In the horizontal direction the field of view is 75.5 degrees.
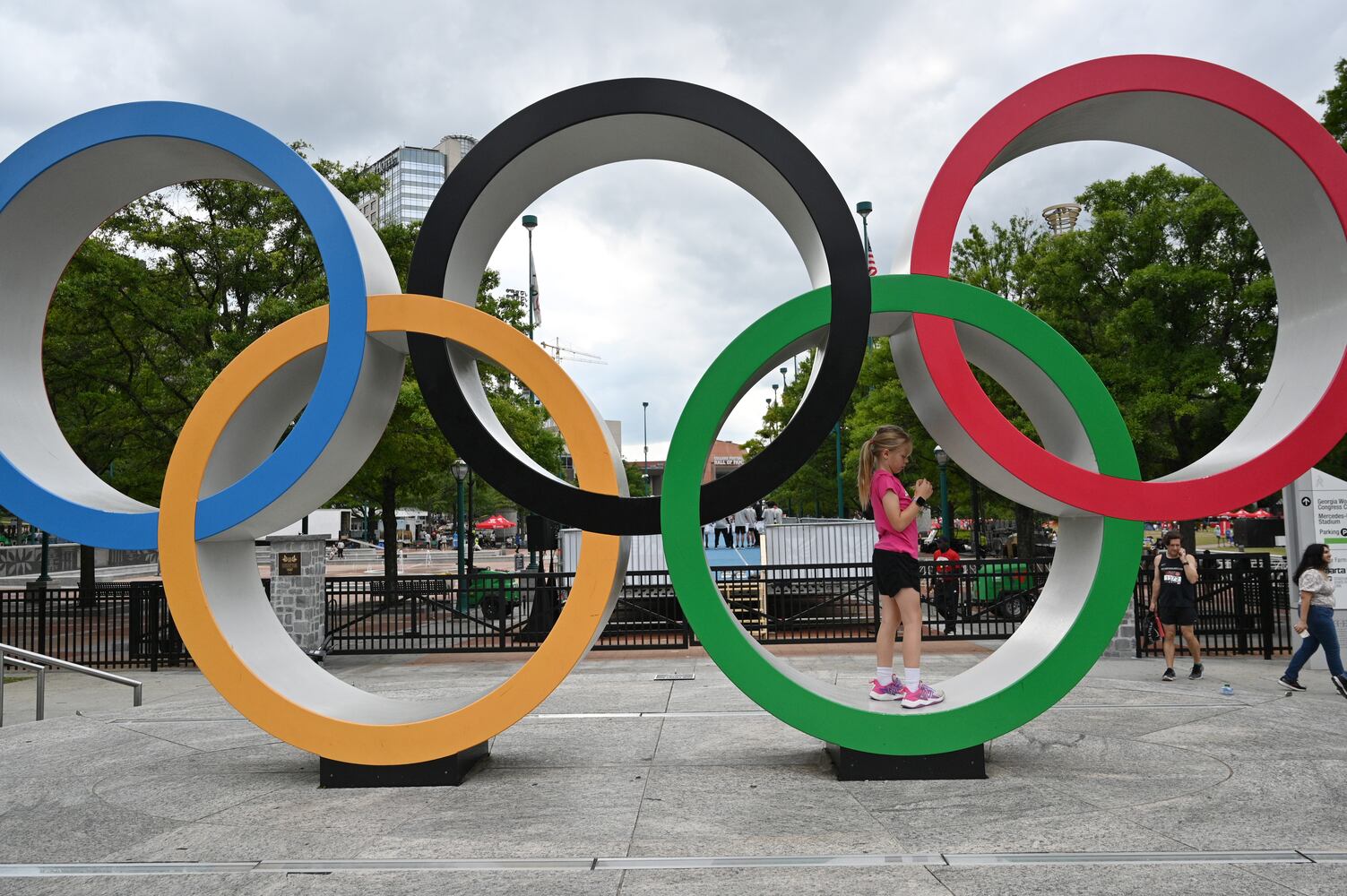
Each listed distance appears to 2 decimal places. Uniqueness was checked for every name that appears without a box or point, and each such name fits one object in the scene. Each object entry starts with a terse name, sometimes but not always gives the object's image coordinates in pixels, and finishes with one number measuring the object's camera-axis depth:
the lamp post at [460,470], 19.56
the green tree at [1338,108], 16.55
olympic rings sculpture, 5.76
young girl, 5.87
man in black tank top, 10.12
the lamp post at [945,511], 23.38
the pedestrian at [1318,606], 8.89
